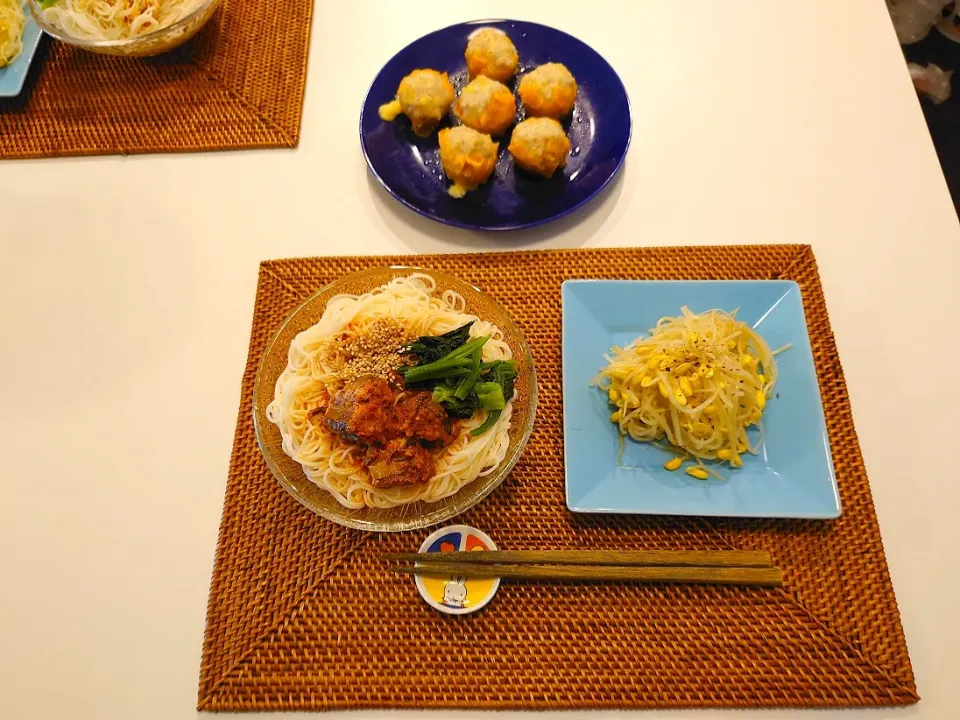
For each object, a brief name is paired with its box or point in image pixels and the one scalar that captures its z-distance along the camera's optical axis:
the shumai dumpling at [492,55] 0.57
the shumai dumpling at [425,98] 0.56
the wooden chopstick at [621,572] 0.43
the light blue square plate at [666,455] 0.43
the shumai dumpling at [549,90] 0.55
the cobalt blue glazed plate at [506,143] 0.54
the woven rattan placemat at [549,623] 0.41
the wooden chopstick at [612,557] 0.43
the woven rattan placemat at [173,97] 0.61
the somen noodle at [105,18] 0.60
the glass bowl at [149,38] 0.59
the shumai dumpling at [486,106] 0.55
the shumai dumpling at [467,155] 0.53
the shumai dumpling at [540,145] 0.53
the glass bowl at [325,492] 0.42
